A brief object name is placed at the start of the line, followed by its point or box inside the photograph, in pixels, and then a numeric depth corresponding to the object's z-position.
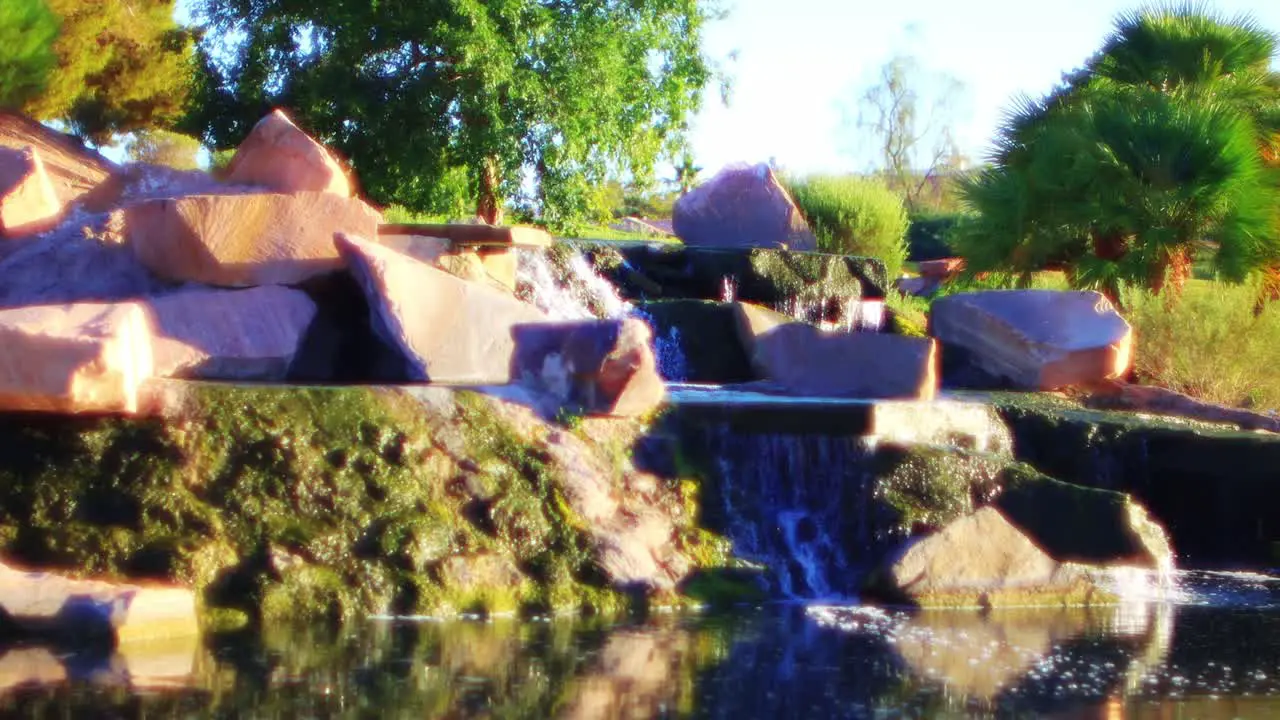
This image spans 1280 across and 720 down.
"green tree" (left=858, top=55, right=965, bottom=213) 56.91
